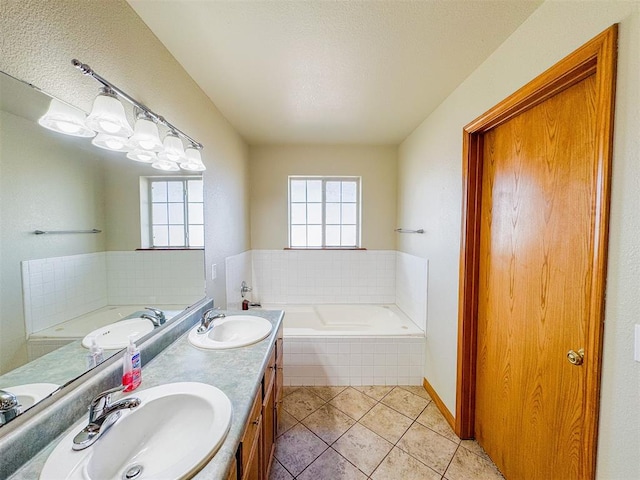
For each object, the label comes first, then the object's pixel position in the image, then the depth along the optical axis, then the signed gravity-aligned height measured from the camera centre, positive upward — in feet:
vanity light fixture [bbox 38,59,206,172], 2.96 +1.40
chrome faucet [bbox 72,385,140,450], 2.30 -1.80
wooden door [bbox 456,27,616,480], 3.09 -0.60
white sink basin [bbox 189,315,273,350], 4.68 -2.05
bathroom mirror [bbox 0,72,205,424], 2.43 -0.19
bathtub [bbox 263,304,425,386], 7.74 -3.88
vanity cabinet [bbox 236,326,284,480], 3.06 -2.95
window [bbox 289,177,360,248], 11.16 +0.83
